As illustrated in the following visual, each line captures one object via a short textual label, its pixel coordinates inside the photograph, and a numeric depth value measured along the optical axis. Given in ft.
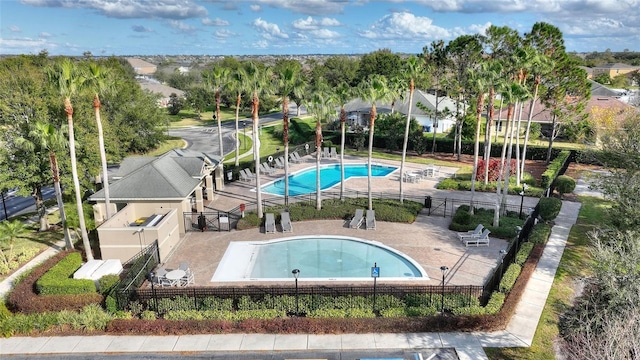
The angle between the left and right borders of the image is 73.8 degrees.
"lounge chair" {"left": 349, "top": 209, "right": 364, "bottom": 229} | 85.81
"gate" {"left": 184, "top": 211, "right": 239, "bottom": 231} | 84.53
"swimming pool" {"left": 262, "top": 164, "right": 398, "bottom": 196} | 115.96
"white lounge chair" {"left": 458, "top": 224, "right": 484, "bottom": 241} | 77.77
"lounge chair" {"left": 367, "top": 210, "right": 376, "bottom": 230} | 85.20
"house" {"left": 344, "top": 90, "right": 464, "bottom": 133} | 182.80
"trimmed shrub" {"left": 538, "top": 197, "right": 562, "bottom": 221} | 84.74
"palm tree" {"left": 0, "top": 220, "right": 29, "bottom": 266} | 69.87
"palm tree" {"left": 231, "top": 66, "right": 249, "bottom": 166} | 84.69
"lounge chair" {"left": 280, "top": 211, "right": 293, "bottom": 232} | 84.64
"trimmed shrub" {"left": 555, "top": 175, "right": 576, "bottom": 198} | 104.58
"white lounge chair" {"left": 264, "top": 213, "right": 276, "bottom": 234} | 83.92
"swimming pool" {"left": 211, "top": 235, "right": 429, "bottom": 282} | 67.51
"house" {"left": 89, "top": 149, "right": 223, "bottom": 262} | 71.31
